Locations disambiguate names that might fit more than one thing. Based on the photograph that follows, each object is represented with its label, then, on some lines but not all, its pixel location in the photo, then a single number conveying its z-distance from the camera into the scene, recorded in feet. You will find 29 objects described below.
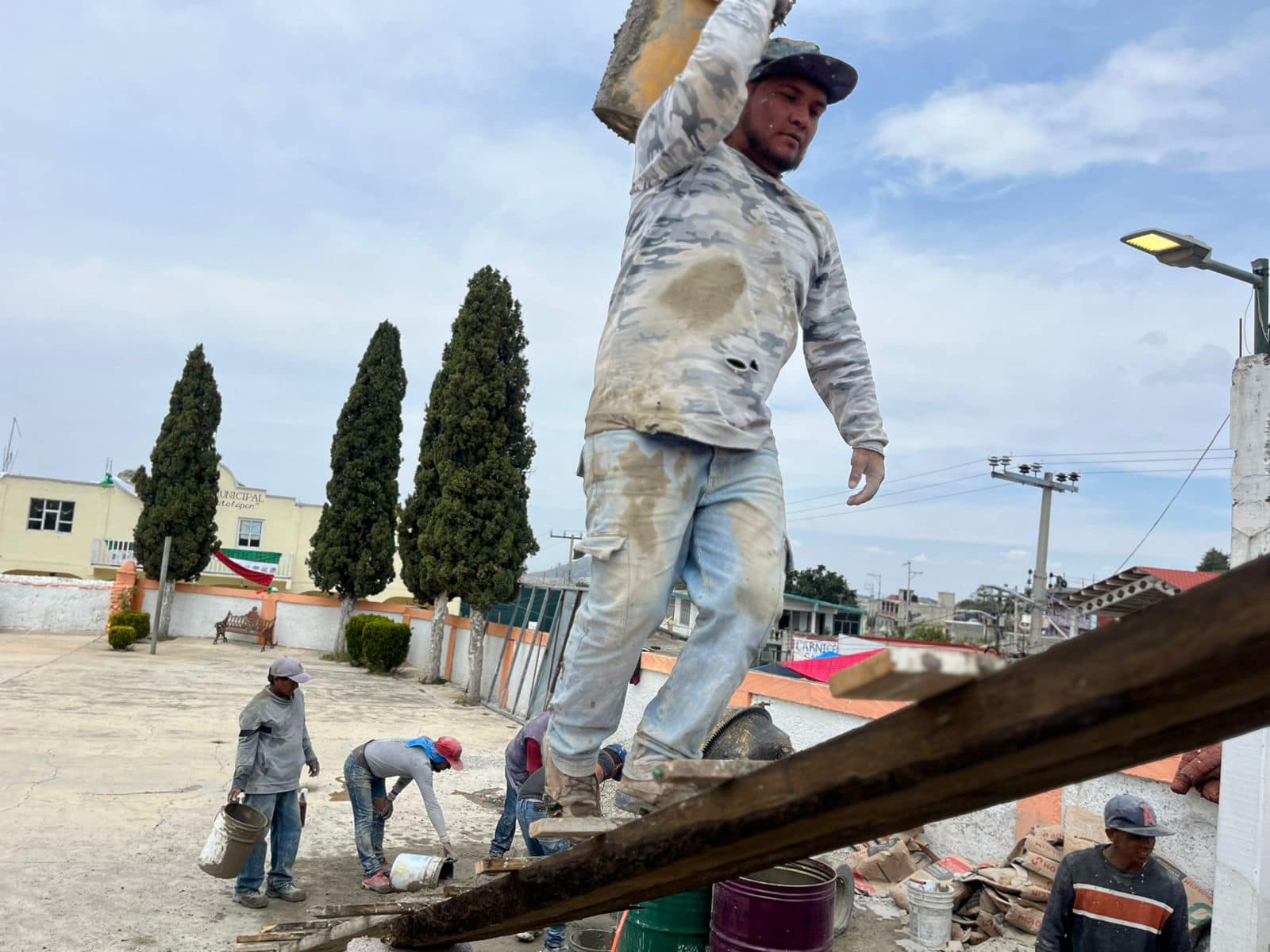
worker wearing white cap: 22.90
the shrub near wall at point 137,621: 75.61
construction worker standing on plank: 7.27
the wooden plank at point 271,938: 12.68
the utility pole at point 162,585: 73.15
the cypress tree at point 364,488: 80.48
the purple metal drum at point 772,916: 14.82
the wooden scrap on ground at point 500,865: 8.79
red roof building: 46.29
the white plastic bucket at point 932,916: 21.98
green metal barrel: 16.08
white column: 16.71
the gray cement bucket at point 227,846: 21.24
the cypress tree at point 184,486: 80.94
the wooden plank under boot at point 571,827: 7.05
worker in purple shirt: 22.52
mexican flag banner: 133.08
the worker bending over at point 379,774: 23.66
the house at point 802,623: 101.30
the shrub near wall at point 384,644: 71.72
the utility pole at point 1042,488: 106.93
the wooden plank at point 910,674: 3.80
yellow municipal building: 120.06
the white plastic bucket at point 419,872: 15.78
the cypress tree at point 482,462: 63.67
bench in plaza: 85.35
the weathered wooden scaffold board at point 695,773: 5.57
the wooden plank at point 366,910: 11.46
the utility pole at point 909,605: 184.85
